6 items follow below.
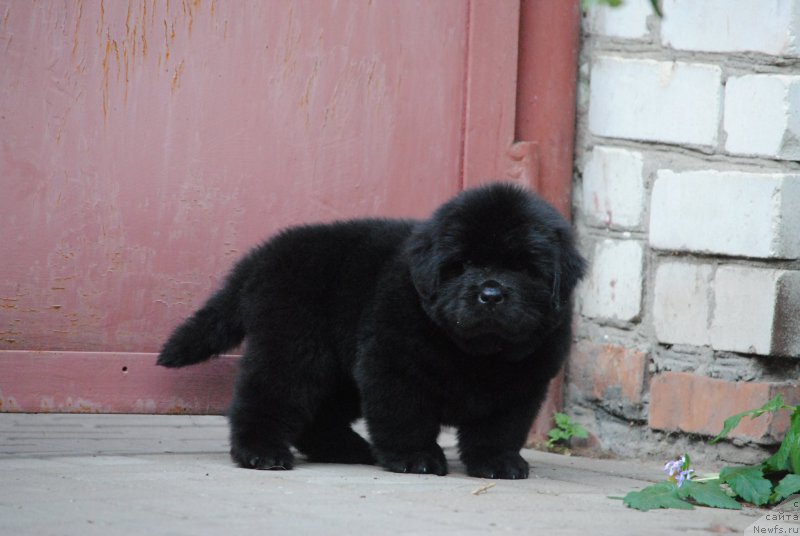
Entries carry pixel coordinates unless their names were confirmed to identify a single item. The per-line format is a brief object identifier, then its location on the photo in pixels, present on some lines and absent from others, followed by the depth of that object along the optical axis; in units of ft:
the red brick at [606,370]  28.66
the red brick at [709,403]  26.03
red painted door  26.58
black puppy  23.29
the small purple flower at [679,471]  21.93
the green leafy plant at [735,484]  21.18
